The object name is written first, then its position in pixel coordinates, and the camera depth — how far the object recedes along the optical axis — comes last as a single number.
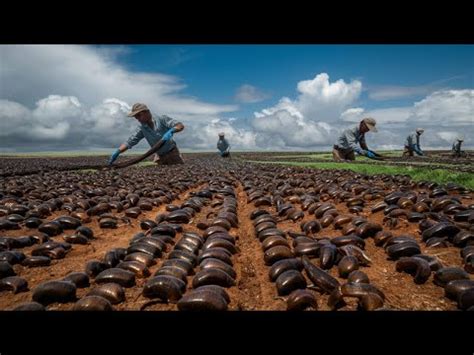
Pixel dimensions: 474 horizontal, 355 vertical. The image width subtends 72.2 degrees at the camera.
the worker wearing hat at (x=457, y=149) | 31.35
